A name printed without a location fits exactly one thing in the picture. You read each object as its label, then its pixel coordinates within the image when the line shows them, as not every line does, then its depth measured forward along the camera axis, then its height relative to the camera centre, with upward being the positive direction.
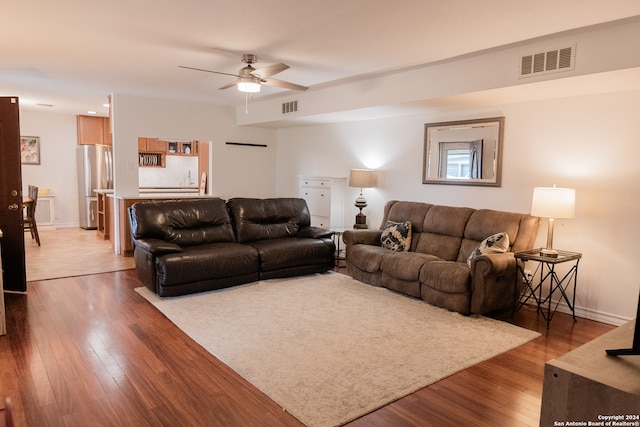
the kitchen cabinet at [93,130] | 8.77 +0.90
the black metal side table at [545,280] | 3.75 -0.95
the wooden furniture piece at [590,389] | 1.32 -0.67
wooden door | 4.24 -0.26
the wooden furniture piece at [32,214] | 6.78 -0.70
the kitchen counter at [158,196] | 6.32 -0.35
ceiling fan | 3.74 +0.93
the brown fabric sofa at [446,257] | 3.80 -0.81
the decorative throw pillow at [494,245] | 3.92 -0.60
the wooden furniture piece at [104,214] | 7.24 -0.74
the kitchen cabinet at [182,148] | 8.93 +0.57
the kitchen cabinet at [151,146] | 8.44 +0.58
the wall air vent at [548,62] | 3.21 +0.96
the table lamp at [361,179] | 5.76 +0.00
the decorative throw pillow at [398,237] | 4.87 -0.68
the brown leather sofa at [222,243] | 4.26 -0.79
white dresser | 6.38 -0.36
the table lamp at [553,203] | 3.65 -0.18
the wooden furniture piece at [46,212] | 8.59 -0.83
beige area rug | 2.54 -1.26
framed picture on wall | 8.44 +0.44
